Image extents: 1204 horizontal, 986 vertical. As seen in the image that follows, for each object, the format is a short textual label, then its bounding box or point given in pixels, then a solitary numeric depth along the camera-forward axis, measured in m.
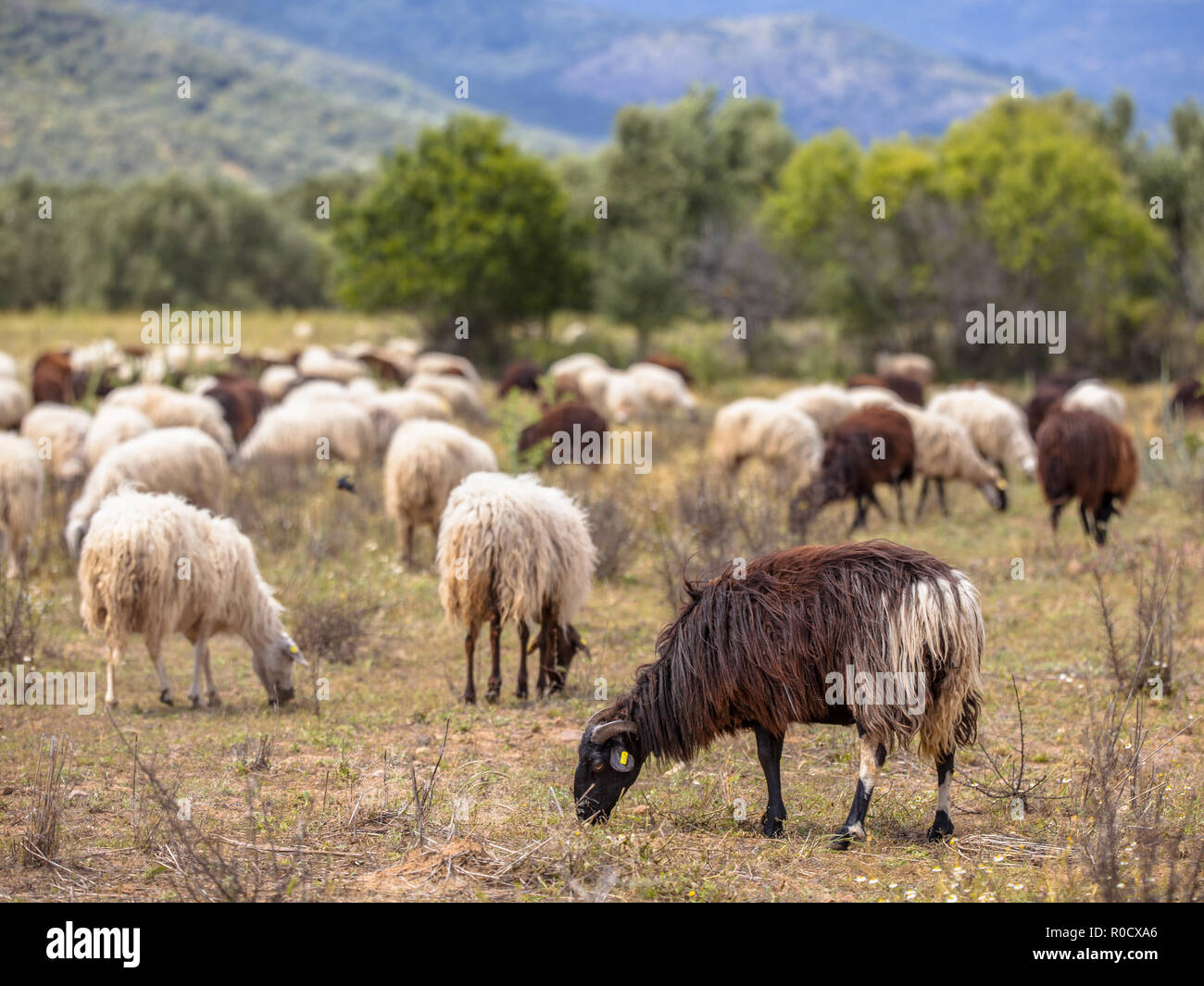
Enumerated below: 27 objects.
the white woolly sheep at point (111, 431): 13.38
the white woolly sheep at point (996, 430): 16.42
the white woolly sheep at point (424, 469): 11.48
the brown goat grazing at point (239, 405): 17.52
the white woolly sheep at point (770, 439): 15.64
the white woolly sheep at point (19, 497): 10.51
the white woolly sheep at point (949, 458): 14.96
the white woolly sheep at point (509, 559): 7.62
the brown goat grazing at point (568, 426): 15.20
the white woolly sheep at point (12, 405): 17.53
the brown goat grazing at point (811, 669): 5.20
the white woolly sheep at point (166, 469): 10.87
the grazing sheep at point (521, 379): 24.22
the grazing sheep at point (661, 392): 22.66
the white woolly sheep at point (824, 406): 17.94
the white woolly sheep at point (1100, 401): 18.03
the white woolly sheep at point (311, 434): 15.32
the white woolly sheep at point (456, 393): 20.80
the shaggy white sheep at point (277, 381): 21.77
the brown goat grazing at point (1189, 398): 22.02
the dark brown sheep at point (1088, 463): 12.48
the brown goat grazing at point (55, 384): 19.77
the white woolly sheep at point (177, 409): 15.21
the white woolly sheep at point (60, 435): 13.89
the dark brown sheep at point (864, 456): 13.86
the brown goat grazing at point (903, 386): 22.45
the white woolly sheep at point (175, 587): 7.54
